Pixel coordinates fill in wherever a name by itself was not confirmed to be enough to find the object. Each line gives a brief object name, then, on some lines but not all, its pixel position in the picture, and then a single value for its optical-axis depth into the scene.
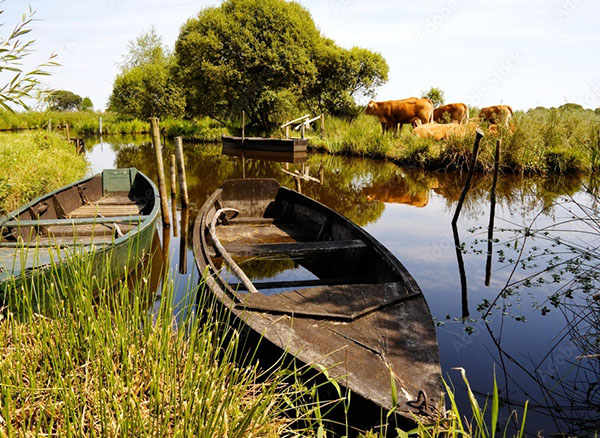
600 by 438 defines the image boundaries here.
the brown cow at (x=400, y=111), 23.64
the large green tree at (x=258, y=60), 30.64
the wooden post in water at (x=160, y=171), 9.61
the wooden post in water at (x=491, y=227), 6.87
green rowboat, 4.96
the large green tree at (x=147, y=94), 41.31
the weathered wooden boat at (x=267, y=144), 23.30
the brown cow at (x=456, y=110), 24.92
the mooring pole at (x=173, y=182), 11.89
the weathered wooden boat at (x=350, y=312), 2.78
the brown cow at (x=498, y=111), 21.04
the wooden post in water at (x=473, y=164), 8.70
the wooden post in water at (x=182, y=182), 11.39
